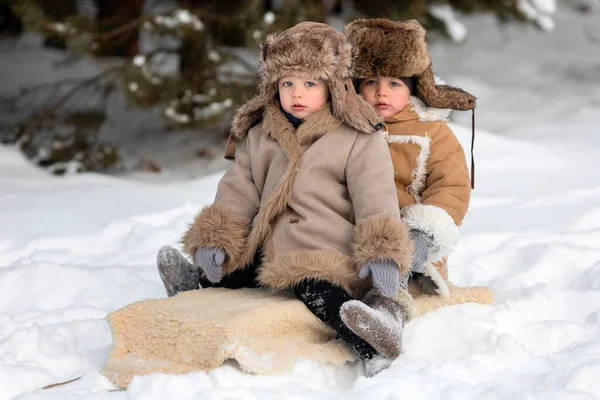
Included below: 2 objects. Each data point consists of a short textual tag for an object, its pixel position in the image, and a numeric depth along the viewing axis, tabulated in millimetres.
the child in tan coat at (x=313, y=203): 4918
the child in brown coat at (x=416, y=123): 5457
